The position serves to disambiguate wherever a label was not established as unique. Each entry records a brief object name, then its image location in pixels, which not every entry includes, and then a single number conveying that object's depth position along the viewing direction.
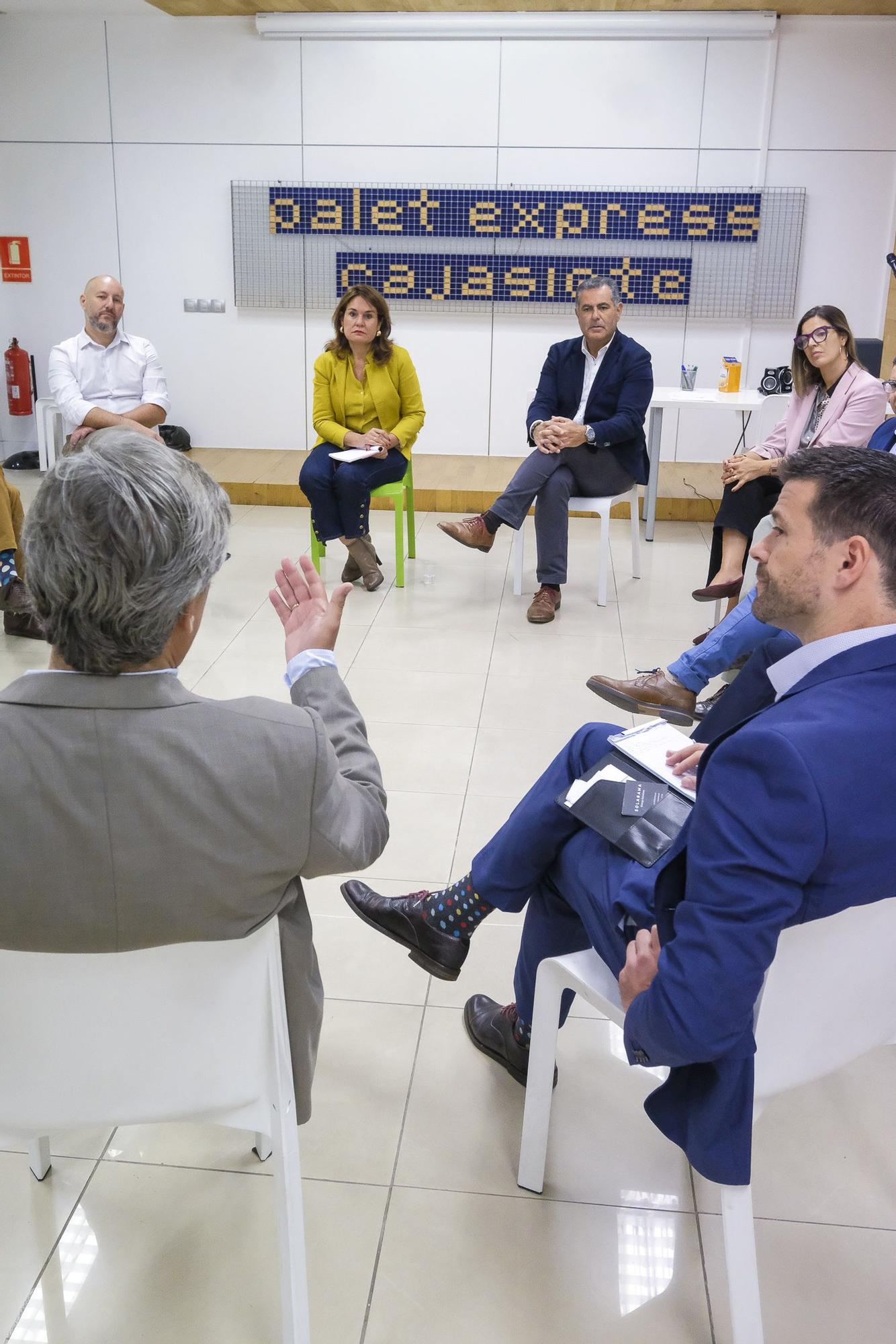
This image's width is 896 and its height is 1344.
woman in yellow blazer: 4.96
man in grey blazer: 1.24
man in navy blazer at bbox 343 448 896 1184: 1.30
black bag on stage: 7.43
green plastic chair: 5.07
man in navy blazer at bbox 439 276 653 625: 4.82
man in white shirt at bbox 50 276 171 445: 5.39
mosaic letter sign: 6.94
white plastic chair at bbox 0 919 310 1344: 1.30
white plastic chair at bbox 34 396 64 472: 6.33
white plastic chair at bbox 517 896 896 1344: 1.38
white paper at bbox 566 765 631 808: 1.86
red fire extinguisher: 7.43
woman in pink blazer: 4.12
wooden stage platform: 6.46
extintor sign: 7.45
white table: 5.58
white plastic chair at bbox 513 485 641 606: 4.85
